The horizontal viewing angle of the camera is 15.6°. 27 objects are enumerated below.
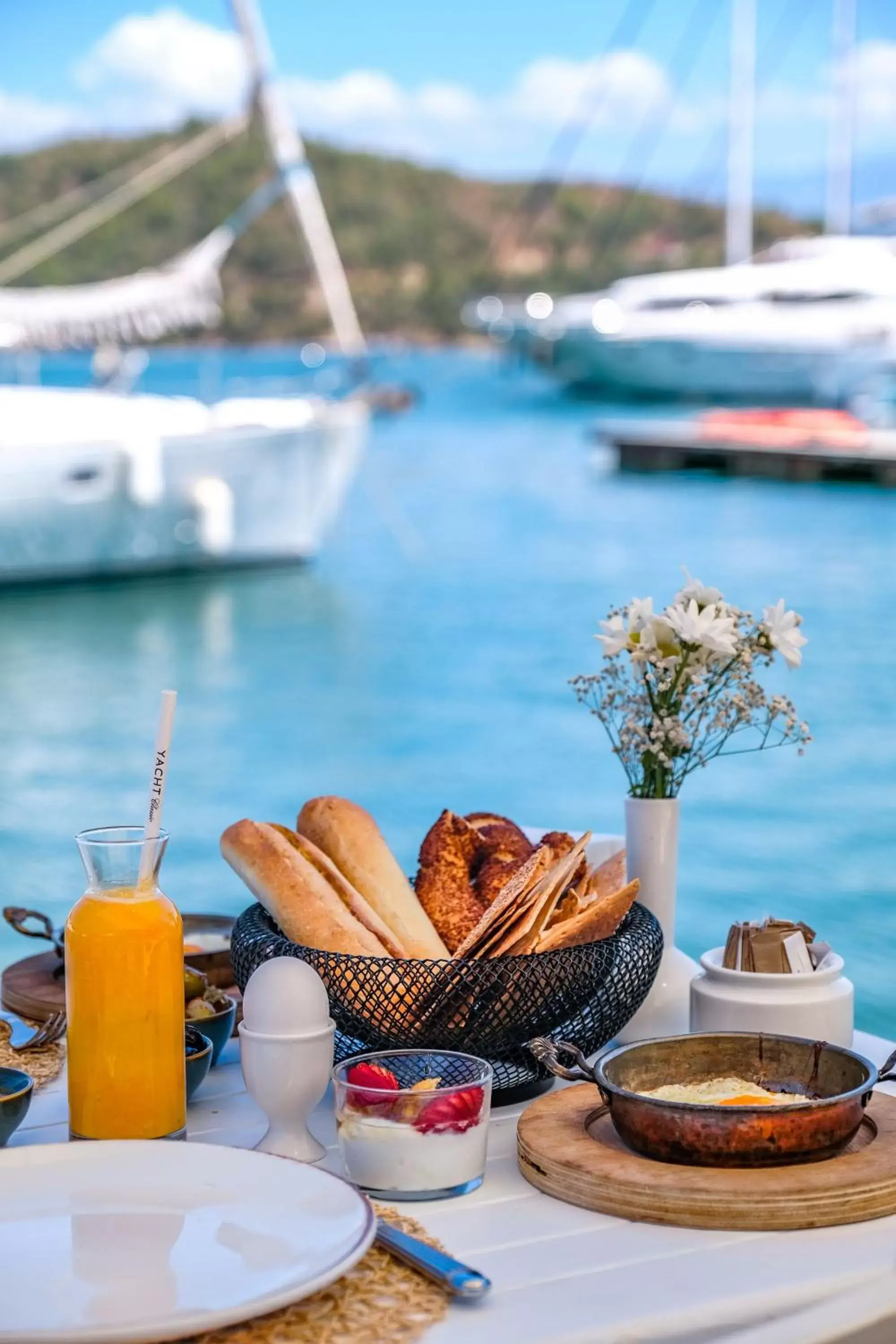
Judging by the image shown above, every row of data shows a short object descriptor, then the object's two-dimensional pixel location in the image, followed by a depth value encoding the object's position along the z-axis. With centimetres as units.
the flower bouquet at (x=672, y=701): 193
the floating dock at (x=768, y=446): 2000
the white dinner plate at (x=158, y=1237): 149
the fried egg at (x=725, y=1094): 168
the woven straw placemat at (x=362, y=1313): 151
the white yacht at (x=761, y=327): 3390
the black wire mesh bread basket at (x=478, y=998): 174
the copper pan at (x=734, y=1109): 164
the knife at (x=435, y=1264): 154
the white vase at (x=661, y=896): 194
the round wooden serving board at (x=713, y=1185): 162
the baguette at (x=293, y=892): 180
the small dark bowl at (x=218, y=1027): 182
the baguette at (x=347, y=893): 182
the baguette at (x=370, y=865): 185
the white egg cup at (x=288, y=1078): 169
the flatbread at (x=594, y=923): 179
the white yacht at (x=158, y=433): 1238
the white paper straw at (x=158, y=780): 166
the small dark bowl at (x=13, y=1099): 168
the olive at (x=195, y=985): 187
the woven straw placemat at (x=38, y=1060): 188
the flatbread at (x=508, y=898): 179
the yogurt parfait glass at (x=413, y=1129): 164
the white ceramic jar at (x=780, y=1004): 181
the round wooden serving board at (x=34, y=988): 198
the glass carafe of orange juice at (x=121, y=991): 167
